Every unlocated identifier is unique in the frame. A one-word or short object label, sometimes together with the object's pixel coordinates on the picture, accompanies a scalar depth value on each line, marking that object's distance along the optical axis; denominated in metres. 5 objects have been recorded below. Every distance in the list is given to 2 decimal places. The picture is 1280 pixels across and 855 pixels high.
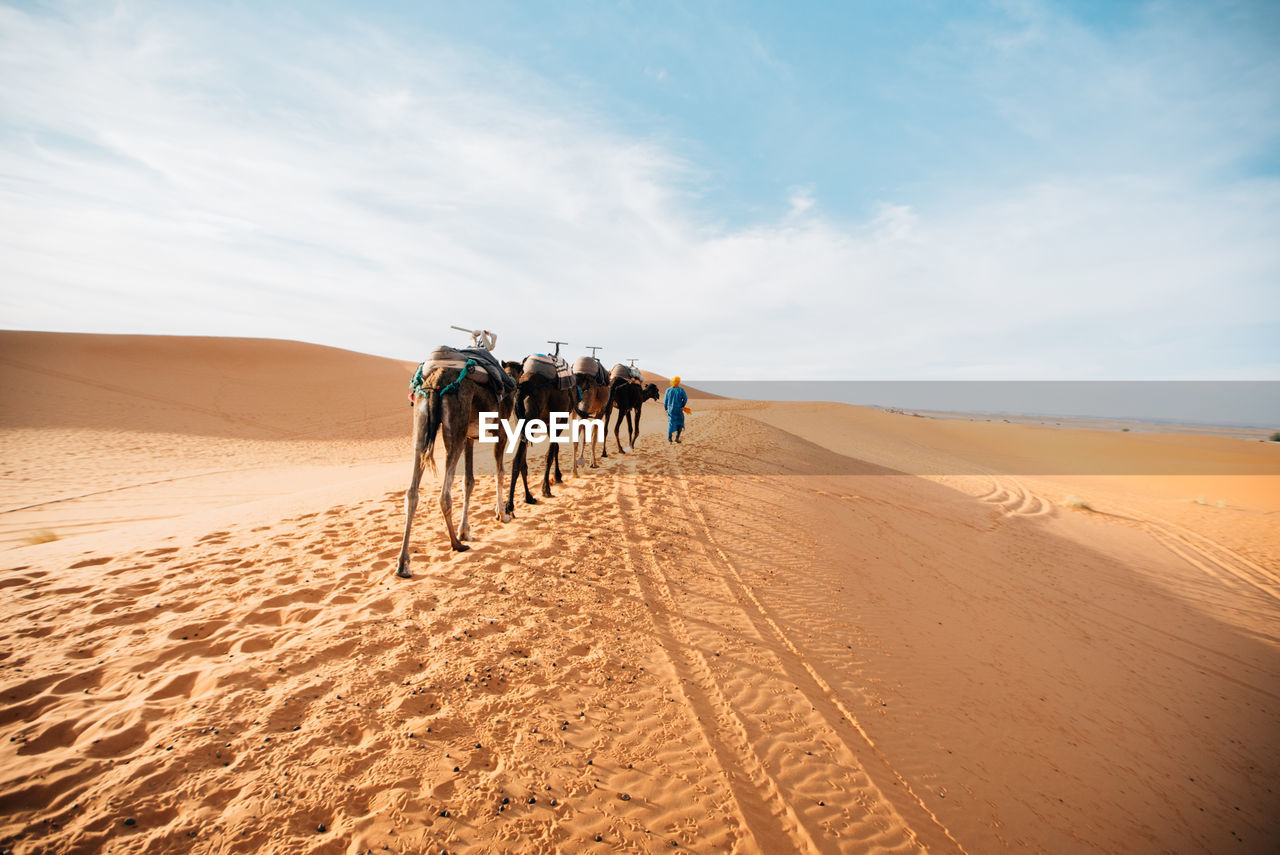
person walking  17.09
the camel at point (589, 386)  12.01
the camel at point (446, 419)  6.15
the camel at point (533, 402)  9.33
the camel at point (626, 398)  15.15
